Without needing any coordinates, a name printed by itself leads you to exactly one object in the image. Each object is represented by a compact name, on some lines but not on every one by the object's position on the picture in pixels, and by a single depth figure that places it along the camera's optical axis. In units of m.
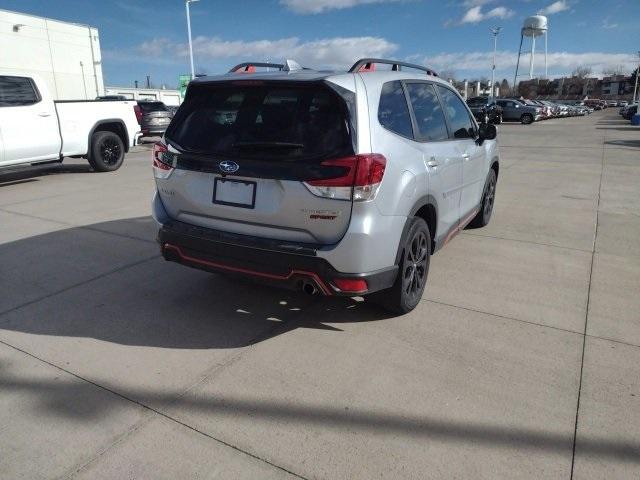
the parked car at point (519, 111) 33.62
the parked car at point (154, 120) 18.16
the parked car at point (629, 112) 38.06
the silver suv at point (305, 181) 2.90
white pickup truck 8.70
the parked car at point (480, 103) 33.59
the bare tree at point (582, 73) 134.71
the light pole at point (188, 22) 32.23
